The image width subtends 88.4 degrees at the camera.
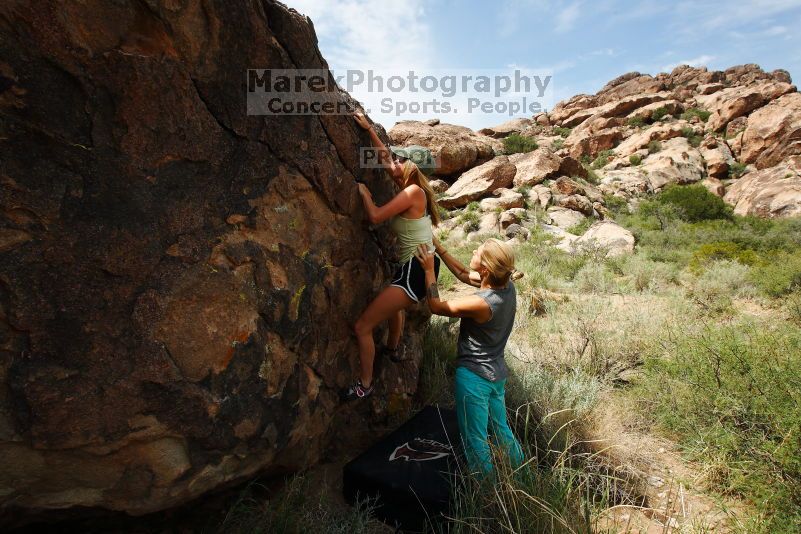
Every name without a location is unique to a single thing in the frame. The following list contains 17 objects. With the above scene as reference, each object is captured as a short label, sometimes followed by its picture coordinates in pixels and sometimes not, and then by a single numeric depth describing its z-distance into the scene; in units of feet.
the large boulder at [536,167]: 54.03
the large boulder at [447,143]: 58.70
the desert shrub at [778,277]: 19.42
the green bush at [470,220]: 45.01
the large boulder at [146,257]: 4.83
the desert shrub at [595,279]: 23.63
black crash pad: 7.50
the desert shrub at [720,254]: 25.95
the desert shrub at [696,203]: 46.96
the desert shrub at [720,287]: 19.03
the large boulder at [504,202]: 48.24
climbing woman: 8.69
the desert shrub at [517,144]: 75.46
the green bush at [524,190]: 51.33
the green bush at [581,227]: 41.91
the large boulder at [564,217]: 44.93
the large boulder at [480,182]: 52.90
